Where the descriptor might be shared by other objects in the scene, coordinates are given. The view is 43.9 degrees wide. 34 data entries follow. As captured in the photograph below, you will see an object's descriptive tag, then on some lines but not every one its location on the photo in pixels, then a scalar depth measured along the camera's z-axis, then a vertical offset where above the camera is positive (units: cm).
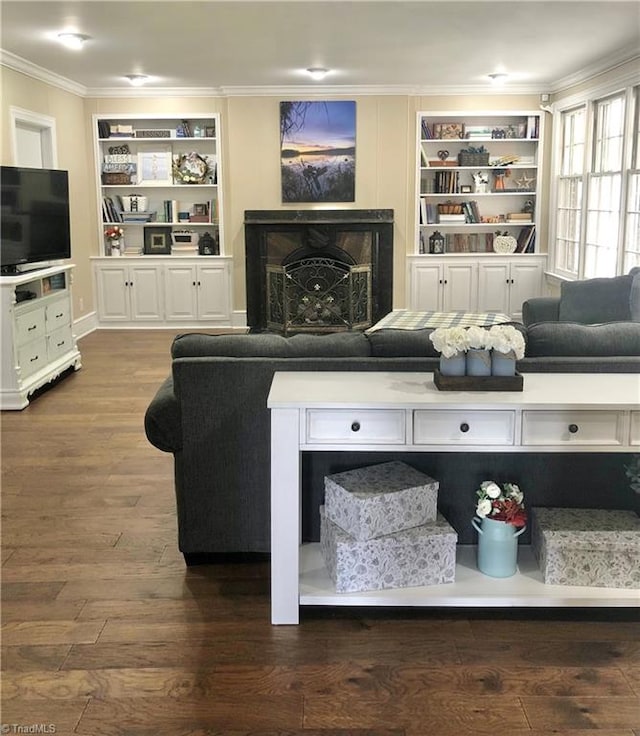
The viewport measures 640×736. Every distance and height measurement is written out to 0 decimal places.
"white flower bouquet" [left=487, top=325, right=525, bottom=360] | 264 -37
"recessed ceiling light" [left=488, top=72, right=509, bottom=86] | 744 +144
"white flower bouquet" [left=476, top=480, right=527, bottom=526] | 273 -94
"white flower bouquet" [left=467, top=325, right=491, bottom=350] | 266 -36
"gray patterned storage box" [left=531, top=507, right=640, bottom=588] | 269 -109
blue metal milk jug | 274 -109
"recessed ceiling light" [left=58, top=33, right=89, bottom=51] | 557 +136
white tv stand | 543 -73
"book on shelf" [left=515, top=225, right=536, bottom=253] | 854 -11
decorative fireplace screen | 812 -65
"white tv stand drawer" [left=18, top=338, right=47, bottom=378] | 558 -89
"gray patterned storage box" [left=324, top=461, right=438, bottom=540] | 266 -91
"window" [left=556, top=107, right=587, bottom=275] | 771 +37
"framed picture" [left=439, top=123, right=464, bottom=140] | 838 +103
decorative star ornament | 853 +51
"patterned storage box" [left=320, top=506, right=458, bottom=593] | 266 -110
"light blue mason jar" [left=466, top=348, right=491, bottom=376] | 265 -43
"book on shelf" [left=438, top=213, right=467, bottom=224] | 852 +13
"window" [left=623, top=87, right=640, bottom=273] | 618 +14
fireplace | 811 -32
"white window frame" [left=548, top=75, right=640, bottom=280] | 624 +57
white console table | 252 -64
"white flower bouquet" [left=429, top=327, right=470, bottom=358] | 265 -37
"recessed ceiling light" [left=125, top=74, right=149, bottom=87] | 737 +143
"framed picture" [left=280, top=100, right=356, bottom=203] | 822 +82
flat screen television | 561 +12
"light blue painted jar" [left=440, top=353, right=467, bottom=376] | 266 -45
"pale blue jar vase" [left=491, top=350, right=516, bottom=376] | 264 -44
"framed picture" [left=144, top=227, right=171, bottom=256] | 869 -10
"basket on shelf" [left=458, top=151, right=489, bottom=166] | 838 +74
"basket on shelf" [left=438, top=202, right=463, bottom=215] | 855 +23
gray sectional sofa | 293 -76
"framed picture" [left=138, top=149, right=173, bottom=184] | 852 +70
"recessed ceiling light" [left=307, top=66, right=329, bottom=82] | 704 +143
